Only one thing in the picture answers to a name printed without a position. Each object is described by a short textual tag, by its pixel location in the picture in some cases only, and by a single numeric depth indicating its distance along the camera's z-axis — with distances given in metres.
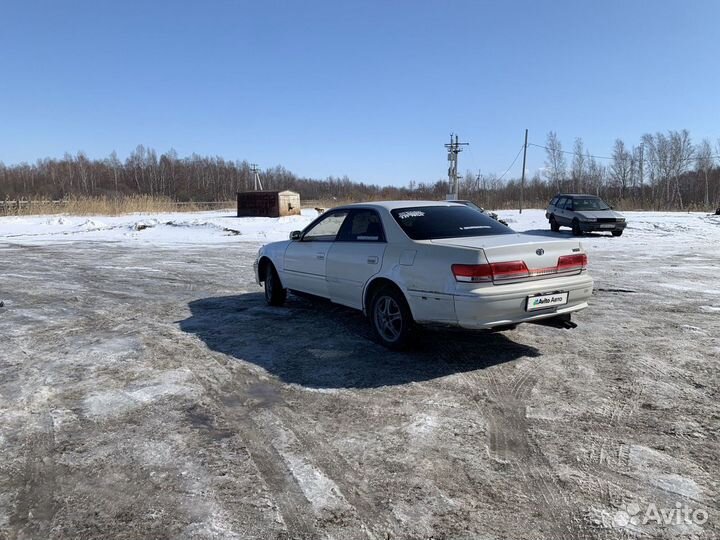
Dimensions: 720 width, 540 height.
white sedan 4.49
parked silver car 19.78
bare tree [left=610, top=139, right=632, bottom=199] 79.31
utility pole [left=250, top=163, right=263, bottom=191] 76.95
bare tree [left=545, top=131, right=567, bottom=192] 82.44
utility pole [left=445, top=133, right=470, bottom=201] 50.50
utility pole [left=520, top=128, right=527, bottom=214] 40.31
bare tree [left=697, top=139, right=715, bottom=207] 70.43
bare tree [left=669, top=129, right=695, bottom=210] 71.12
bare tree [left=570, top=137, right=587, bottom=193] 83.25
